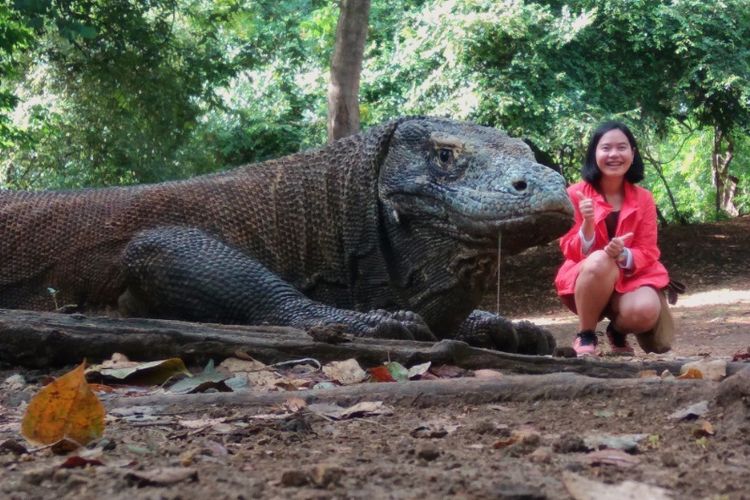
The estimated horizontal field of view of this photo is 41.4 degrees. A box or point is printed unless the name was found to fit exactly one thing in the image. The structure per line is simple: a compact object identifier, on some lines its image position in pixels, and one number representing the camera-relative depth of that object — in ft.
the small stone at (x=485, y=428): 6.13
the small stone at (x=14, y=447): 5.59
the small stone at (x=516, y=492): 4.35
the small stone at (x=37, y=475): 4.68
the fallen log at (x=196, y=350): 8.95
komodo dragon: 12.32
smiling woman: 15.49
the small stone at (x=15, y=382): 8.30
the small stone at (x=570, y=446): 5.52
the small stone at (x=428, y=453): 5.31
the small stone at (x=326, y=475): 4.57
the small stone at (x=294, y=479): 4.58
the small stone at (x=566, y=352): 12.30
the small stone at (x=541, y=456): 5.26
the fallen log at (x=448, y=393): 6.98
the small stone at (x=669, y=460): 5.11
